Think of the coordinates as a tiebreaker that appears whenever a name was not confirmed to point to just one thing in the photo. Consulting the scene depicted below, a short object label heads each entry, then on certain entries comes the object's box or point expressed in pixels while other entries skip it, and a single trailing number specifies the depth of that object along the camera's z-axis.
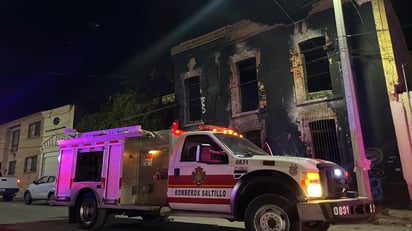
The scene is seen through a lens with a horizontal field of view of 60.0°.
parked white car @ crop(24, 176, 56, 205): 19.48
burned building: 13.50
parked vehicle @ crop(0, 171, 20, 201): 23.38
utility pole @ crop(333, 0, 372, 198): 9.11
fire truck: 6.23
